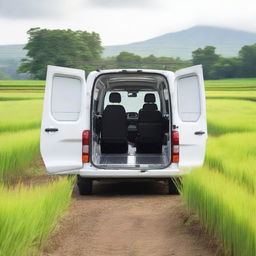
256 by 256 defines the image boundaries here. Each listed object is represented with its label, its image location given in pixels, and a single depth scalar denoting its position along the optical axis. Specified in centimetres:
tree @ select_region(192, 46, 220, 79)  13875
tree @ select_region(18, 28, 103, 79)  13200
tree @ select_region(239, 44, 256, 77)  12388
